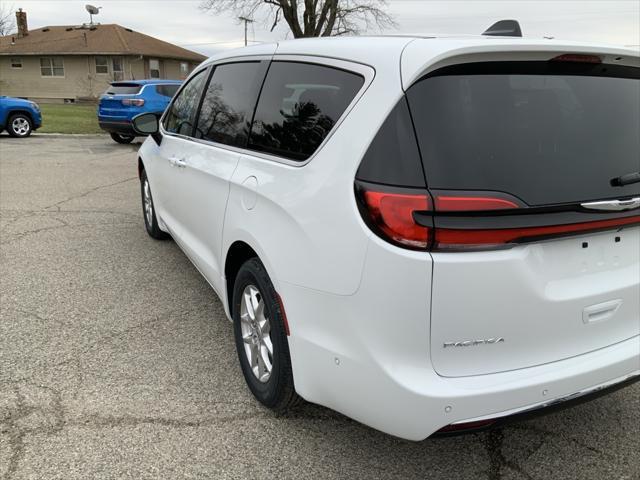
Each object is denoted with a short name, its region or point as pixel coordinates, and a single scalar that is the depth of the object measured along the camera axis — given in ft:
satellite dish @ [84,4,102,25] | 127.54
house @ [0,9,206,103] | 126.11
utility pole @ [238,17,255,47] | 110.97
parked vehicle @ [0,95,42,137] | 50.37
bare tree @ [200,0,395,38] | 98.89
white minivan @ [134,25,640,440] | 6.33
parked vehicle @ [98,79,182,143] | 46.83
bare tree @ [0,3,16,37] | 207.14
